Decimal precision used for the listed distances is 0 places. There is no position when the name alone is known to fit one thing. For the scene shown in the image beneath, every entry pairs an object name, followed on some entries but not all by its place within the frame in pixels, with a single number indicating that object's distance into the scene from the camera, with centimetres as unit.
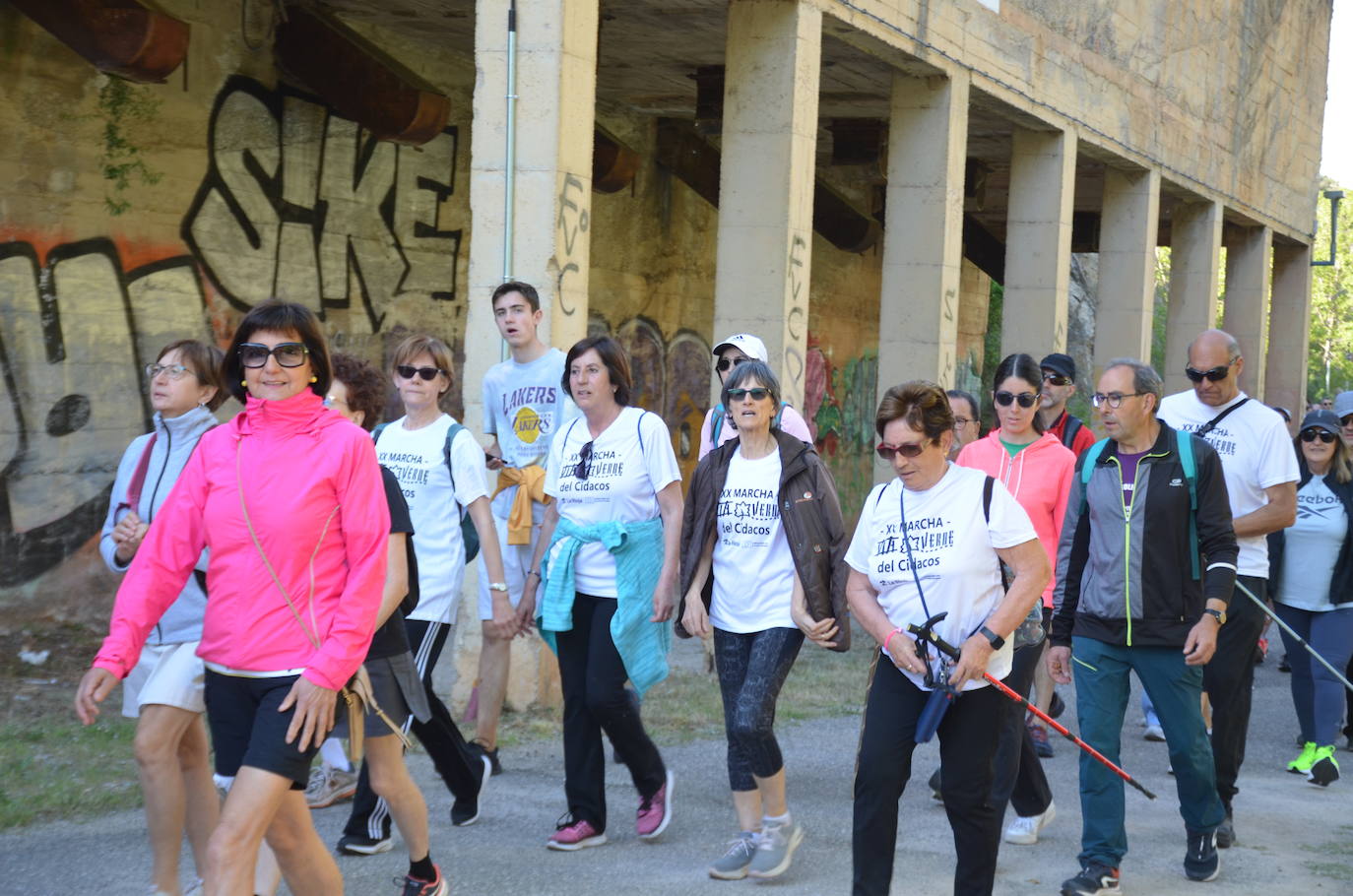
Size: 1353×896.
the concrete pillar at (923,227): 1385
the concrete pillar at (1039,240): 1639
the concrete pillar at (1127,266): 1883
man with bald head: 669
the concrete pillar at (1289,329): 2680
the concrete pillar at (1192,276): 2153
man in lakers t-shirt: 747
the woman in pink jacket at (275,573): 405
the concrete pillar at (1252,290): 2447
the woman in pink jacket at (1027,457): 702
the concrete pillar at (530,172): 905
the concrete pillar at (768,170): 1136
